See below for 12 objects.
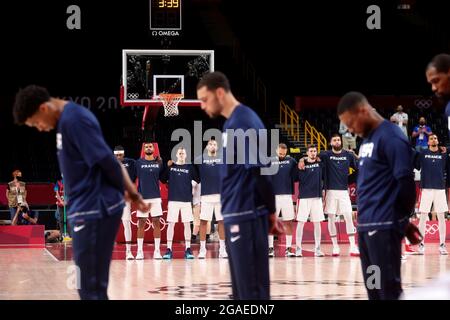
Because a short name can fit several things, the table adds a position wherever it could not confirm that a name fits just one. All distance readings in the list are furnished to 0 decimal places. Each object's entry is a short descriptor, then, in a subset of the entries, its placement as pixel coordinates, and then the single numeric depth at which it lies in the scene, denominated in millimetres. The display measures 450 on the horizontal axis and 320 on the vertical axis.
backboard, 20609
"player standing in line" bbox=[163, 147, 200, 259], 16969
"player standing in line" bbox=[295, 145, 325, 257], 17344
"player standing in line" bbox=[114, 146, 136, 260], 16578
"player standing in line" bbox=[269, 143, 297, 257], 17312
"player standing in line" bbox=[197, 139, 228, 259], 16812
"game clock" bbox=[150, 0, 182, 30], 21578
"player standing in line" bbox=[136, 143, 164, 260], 16828
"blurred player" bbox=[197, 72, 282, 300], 6391
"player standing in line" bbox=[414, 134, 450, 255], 17328
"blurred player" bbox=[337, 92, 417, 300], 6566
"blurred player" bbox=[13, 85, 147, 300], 6062
